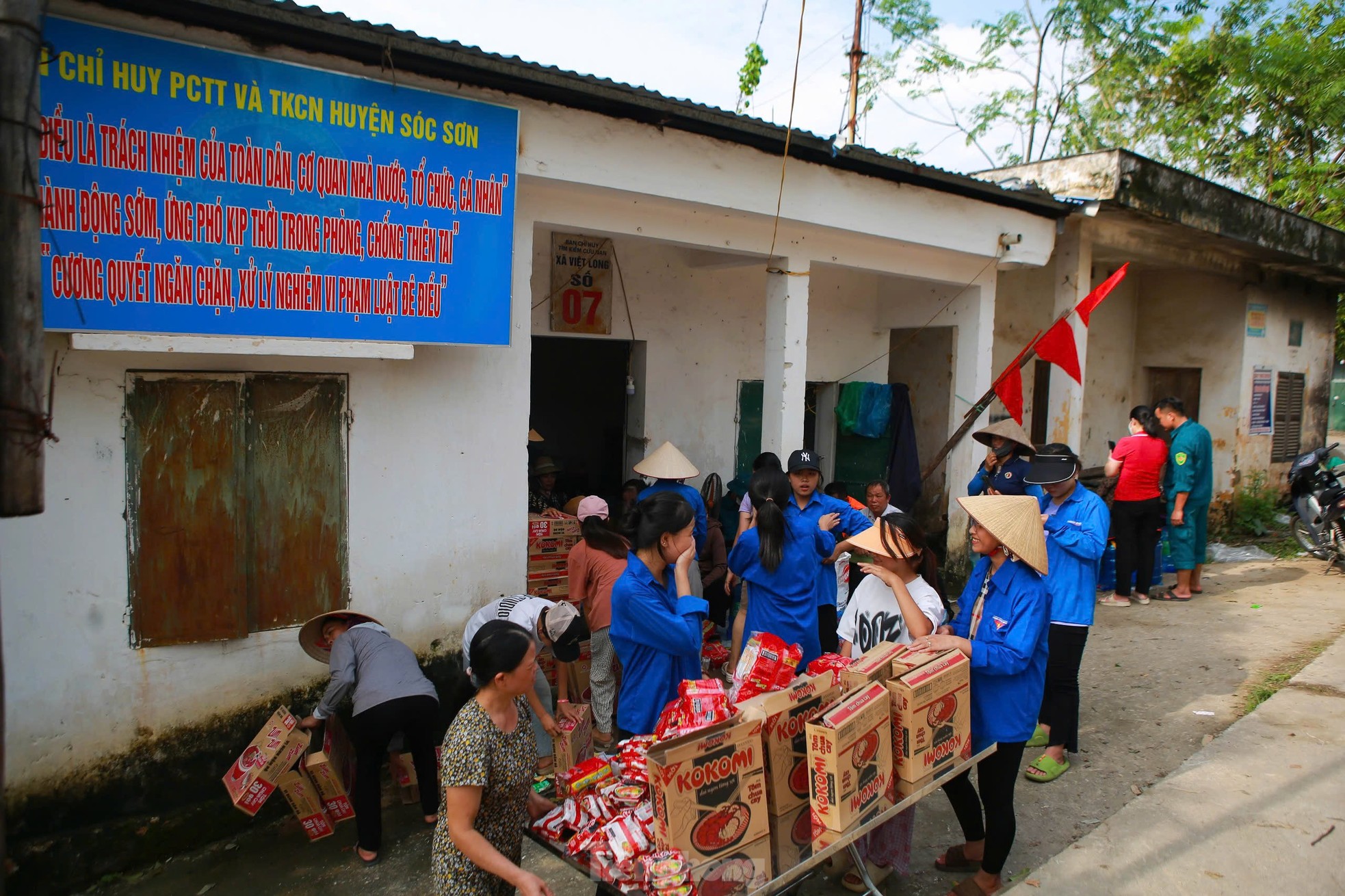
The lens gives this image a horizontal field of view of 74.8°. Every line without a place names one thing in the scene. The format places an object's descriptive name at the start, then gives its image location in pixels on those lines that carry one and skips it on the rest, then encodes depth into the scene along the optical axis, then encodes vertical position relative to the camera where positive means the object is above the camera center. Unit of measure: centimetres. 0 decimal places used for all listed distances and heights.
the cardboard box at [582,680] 565 -181
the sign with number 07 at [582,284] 719 +96
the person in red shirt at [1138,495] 790 -67
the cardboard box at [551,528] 607 -90
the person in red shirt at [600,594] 516 -115
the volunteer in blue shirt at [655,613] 353 -85
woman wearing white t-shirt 376 -89
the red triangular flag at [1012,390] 776 +23
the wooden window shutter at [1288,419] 1244 +12
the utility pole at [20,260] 260 +36
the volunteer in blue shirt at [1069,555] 465 -72
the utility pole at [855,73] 1435 +570
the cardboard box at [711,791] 254 -116
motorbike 972 -83
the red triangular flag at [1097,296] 733 +106
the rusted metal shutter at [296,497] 466 -58
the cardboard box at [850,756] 277 -113
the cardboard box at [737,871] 260 -142
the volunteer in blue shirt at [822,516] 504 -62
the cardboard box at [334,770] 441 -197
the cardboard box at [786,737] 289 -111
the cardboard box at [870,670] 315 -96
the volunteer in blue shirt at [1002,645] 345 -91
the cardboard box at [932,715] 313 -111
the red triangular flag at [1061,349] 778 +61
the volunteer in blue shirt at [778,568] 458 -85
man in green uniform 827 -63
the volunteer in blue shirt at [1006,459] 577 -30
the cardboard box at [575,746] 414 -167
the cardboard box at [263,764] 422 -183
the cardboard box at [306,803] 436 -208
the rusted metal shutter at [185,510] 431 -62
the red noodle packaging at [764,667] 342 -104
